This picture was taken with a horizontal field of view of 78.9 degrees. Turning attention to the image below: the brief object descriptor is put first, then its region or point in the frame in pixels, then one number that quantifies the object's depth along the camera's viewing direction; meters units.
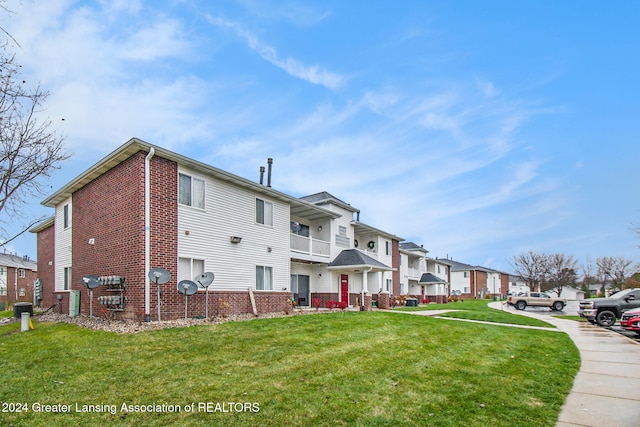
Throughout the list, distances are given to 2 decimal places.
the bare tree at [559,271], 61.31
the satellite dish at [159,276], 13.00
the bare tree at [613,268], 66.62
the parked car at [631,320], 14.27
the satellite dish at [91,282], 15.13
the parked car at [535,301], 33.78
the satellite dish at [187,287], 13.79
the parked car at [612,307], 18.56
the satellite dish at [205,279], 14.73
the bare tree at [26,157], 10.31
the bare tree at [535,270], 62.20
